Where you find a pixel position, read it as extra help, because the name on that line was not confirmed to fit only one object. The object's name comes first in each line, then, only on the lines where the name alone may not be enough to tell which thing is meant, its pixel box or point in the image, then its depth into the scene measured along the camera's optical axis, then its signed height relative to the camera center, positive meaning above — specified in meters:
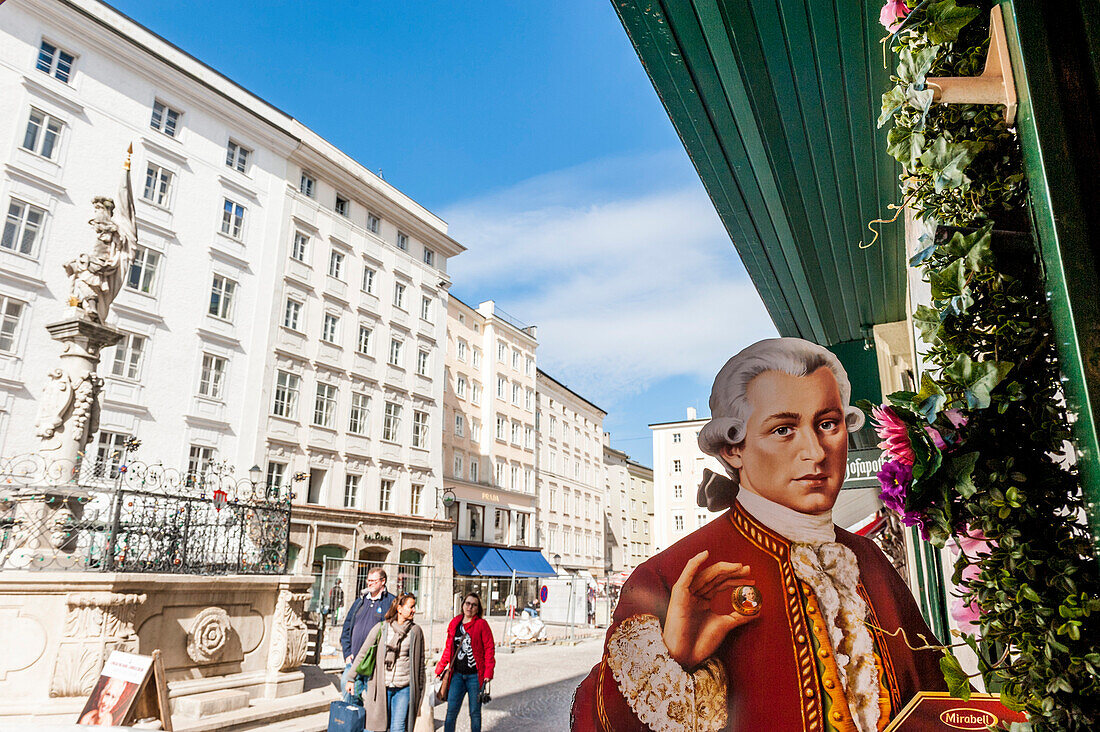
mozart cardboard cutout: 2.59 -0.20
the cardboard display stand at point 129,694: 5.84 -1.26
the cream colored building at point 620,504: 37.78 +2.71
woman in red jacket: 6.96 -1.08
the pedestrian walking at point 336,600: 21.42 -1.62
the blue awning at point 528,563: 32.16 -0.62
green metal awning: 2.90 +2.14
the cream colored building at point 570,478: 37.91 +4.01
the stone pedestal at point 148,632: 6.64 -0.92
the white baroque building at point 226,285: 18.31 +8.44
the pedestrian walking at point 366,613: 6.69 -0.62
